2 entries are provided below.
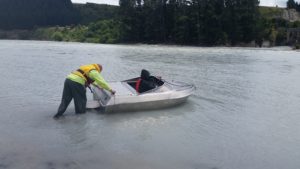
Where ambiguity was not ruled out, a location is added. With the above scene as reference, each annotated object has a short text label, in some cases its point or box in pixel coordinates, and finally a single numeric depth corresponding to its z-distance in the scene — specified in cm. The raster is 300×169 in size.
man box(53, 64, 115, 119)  791
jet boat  864
